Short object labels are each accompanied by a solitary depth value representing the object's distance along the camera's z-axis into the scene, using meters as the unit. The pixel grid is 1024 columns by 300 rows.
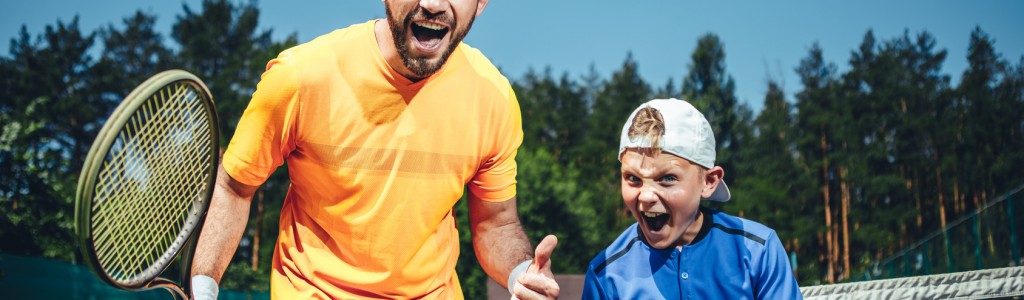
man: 3.03
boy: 3.38
